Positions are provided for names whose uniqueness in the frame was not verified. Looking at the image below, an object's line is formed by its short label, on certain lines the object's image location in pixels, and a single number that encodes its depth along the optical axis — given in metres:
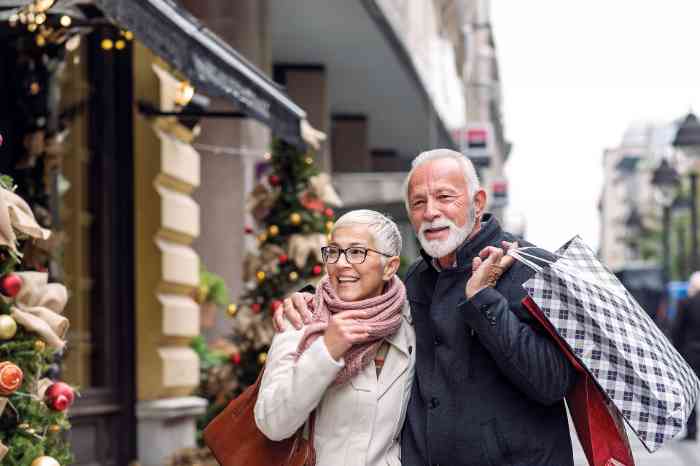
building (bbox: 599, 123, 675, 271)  169.11
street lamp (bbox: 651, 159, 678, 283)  26.73
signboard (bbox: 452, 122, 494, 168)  26.59
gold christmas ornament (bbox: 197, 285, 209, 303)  13.73
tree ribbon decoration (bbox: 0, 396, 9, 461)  5.01
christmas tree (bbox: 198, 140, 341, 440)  11.06
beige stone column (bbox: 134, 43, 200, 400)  11.68
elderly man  4.03
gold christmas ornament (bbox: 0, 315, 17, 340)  5.15
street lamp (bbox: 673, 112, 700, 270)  22.09
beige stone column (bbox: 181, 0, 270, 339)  17.39
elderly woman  4.06
